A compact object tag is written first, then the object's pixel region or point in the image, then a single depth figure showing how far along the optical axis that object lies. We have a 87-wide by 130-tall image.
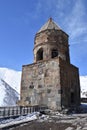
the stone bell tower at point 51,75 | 8.57
